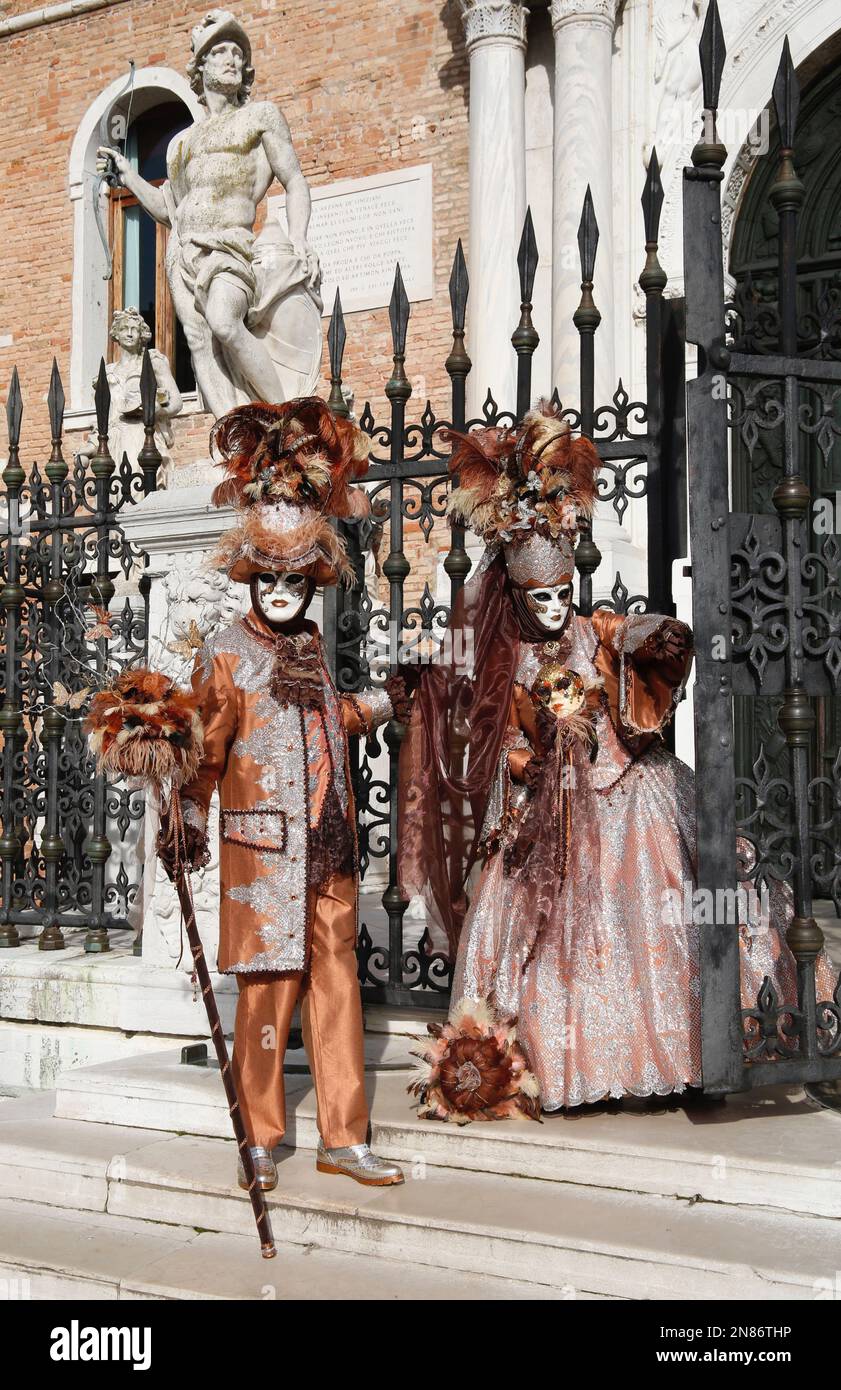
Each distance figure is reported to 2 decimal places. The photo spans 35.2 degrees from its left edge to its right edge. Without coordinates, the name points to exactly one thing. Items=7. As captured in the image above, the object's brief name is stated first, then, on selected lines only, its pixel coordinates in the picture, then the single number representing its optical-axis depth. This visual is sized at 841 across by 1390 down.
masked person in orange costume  3.59
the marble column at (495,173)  9.57
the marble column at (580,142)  9.27
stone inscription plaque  10.95
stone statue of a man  5.13
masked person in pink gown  3.69
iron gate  3.57
